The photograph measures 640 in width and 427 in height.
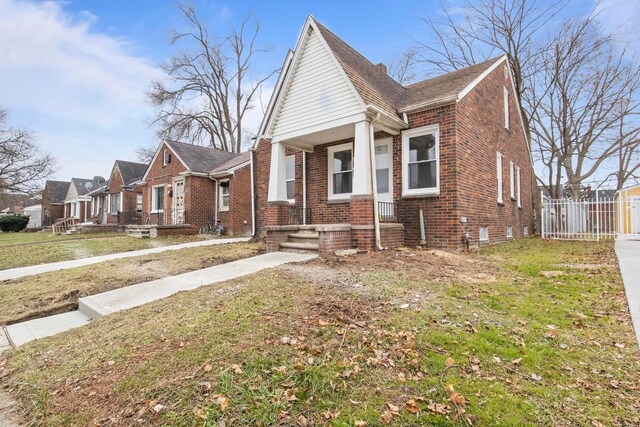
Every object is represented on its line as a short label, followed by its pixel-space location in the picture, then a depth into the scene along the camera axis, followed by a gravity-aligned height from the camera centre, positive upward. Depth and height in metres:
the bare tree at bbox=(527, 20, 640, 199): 17.78 +6.65
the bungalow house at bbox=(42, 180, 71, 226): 37.13 +2.23
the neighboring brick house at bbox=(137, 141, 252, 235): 16.78 +1.81
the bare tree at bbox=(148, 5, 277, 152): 29.91 +12.93
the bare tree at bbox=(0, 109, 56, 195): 26.36 +5.07
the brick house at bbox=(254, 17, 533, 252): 7.82 +1.80
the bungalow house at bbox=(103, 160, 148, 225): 24.52 +2.04
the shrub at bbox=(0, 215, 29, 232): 28.55 -0.11
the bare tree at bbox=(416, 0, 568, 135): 17.27 +10.36
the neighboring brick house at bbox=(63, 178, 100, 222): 33.81 +2.34
